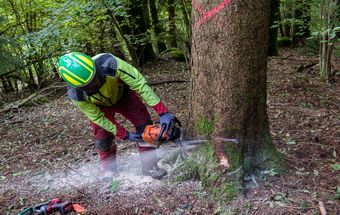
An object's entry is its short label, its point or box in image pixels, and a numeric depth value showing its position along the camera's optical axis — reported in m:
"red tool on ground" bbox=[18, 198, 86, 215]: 3.33
